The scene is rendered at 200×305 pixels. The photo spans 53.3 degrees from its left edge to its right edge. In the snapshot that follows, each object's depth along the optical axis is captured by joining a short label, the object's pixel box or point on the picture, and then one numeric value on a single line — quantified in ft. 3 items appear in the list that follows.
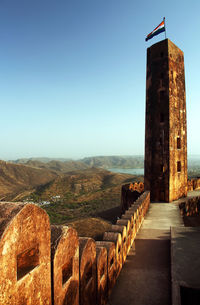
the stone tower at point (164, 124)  41.39
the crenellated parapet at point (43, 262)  5.23
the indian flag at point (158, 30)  45.29
